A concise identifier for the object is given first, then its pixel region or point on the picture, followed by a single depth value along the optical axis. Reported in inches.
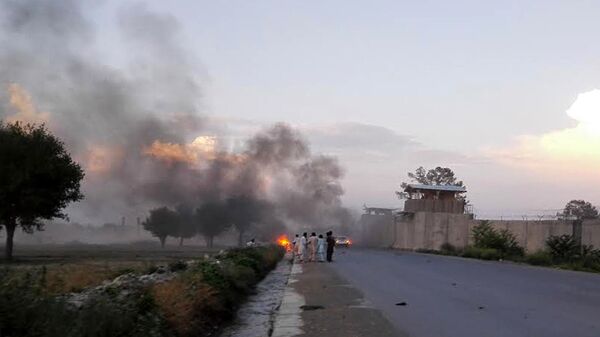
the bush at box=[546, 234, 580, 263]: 1574.6
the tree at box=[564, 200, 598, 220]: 4150.6
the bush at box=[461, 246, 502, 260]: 1812.3
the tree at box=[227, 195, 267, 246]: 4495.6
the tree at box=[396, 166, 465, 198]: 5059.1
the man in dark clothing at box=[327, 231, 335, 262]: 1498.5
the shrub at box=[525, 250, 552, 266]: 1535.4
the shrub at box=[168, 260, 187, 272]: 829.2
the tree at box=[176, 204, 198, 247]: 4830.2
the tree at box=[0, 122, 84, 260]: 1734.3
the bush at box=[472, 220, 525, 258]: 1888.5
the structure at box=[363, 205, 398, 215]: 4141.2
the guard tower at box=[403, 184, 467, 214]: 3097.9
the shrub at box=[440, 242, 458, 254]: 2336.1
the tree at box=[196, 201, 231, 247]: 4633.4
